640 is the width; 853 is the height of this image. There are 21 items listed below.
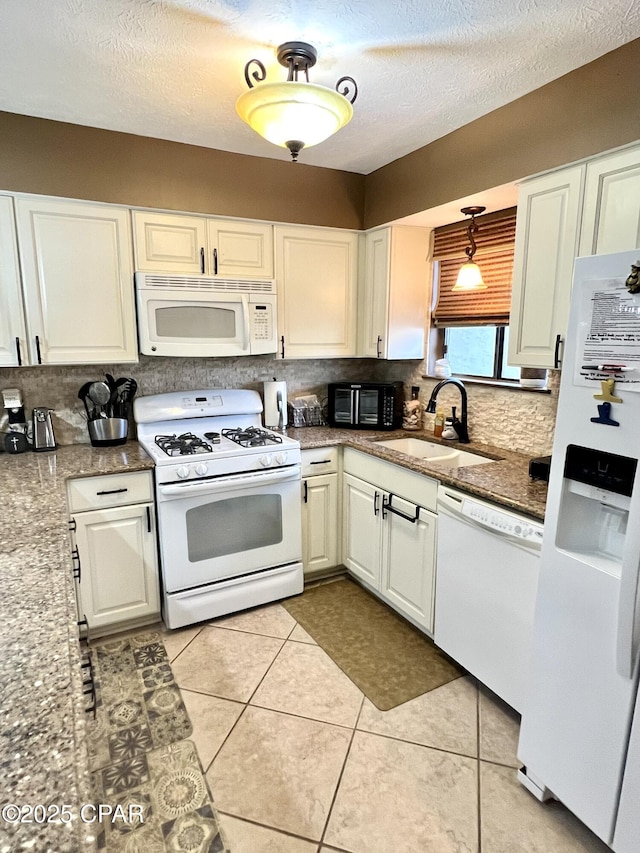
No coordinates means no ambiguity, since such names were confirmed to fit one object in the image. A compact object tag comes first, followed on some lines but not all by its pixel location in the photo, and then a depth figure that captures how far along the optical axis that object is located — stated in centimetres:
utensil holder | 262
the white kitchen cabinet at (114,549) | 228
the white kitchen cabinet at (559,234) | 170
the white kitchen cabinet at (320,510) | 284
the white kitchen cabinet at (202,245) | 254
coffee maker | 249
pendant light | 252
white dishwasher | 177
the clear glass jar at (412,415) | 309
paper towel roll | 311
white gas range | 241
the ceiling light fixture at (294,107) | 147
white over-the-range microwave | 255
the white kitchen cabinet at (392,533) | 231
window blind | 255
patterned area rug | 151
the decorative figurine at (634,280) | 123
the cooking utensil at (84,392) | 261
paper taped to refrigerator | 126
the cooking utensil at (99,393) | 261
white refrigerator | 127
